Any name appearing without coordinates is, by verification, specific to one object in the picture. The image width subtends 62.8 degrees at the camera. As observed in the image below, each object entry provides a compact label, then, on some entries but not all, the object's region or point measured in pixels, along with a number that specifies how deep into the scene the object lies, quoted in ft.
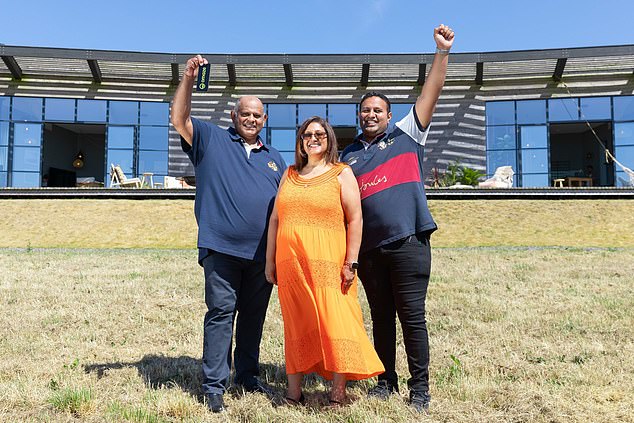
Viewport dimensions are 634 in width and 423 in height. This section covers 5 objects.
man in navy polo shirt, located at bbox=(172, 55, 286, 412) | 10.23
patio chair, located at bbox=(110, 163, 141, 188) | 60.95
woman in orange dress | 9.29
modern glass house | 69.15
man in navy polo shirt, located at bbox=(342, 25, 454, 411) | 9.70
